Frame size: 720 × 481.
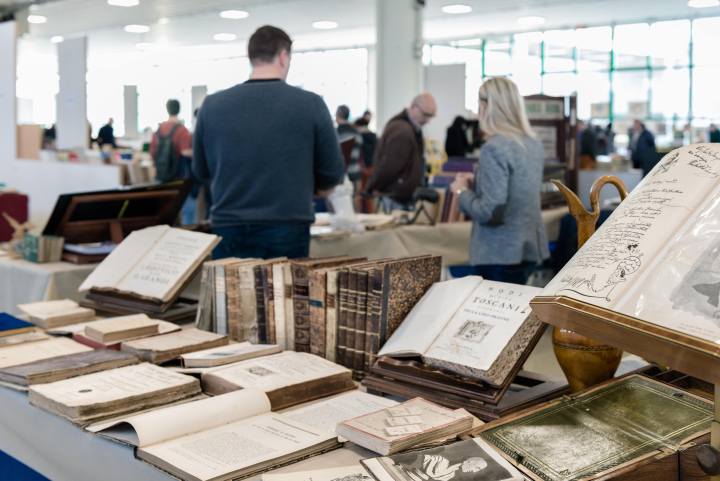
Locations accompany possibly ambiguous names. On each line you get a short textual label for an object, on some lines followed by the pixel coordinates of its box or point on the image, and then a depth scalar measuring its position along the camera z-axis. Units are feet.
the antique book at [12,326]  6.71
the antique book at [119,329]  6.39
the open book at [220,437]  4.06
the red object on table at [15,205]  19.29
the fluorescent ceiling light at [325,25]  46.85
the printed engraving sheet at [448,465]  3.67
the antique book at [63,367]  5.42
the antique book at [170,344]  5.96
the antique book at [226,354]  5.72
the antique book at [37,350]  5.88
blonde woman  10.94
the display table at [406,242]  12.80
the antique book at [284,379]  5.13
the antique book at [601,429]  3.75
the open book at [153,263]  7.59
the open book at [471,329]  4.86
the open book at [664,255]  3.18
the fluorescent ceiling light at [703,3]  38.78
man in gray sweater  9.12
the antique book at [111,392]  4.82
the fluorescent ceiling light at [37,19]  44.58
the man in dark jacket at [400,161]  17.49
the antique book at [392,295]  5.58
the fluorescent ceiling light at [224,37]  50.60
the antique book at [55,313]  7.13
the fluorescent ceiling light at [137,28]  47.66
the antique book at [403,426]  4.05
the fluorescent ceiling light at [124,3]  38.40
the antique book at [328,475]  3.82
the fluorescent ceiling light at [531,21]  44.87
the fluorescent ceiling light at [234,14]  41.68
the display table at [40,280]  9.42
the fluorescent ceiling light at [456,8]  40.11
